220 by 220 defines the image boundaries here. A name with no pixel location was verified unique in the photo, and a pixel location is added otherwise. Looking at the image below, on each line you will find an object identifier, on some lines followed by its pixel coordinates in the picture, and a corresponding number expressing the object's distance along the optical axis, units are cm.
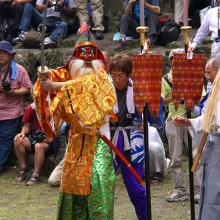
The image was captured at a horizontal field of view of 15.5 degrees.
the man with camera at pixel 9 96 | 1066
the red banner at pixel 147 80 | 694
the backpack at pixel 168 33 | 1273
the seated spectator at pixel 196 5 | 1359
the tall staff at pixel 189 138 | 700
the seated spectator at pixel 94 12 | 1296
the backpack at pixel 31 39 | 1298
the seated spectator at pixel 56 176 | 990
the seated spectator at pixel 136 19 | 1219
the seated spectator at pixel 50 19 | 1299
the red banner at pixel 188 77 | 707
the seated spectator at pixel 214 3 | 1141
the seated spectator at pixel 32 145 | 1027
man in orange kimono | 679
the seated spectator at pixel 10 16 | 1328
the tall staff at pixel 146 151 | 692
